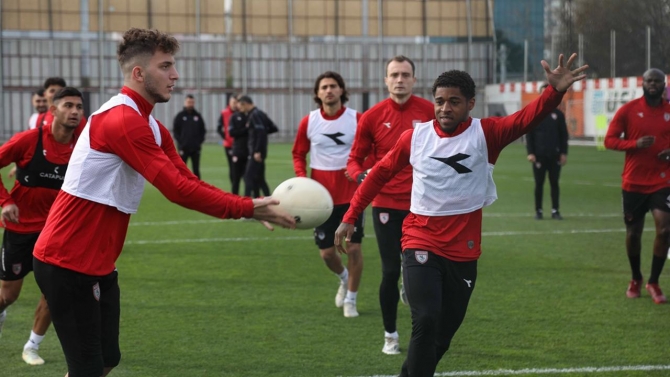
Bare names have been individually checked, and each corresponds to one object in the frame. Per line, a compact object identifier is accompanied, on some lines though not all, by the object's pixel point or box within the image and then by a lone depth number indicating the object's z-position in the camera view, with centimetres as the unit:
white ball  521
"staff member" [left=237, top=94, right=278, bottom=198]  1941
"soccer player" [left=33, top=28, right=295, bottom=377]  475
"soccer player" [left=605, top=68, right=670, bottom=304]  993
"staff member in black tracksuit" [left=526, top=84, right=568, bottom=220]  1820
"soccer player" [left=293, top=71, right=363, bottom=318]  991
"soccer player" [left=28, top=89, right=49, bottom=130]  1379
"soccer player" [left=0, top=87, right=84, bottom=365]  755
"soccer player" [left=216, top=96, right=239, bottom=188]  2144
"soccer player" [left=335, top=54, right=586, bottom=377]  599
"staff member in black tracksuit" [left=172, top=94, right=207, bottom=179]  2386
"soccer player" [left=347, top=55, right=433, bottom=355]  796
